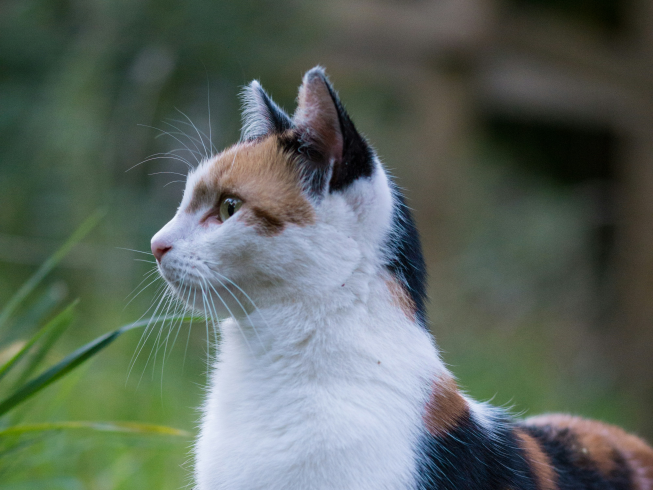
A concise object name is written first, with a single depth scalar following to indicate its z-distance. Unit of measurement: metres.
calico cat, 2.26
